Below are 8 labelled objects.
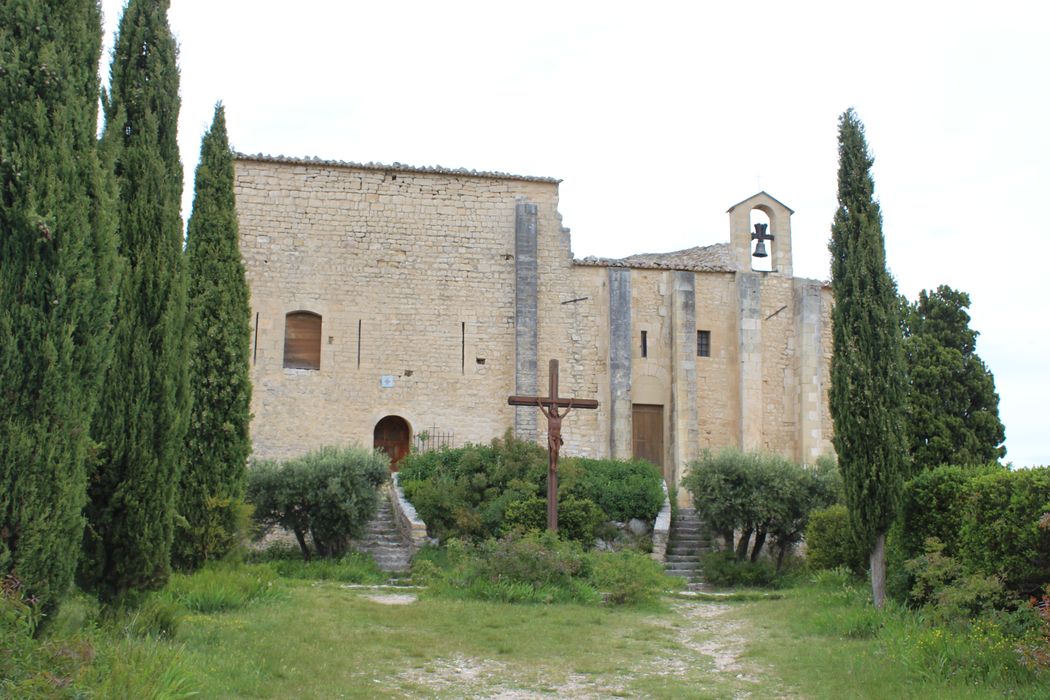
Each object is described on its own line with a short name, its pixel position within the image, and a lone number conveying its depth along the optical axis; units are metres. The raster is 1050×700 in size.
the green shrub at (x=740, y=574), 16.66
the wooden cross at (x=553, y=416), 15.03
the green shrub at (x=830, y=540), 14.82
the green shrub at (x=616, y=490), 17.89
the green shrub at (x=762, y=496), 17.45
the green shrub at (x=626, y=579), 12.82
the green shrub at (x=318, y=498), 16.06
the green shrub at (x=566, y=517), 16.77
